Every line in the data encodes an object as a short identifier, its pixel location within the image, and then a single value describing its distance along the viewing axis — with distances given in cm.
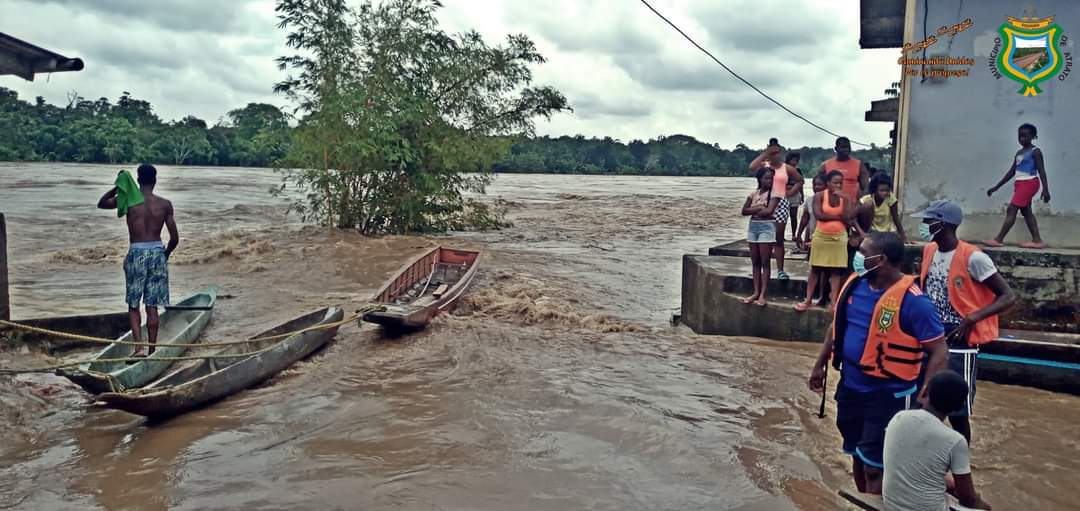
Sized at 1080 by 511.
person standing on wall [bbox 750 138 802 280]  850
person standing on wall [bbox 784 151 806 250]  1026
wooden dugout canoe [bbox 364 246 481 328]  888
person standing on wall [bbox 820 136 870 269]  924
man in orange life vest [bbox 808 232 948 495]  369
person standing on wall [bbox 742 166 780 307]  834
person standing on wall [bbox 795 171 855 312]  767
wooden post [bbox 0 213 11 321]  733
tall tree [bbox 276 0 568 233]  1681
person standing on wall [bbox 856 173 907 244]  866
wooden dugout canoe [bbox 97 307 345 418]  584
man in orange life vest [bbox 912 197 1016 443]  439
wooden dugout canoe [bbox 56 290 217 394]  586
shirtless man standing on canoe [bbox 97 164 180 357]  703
